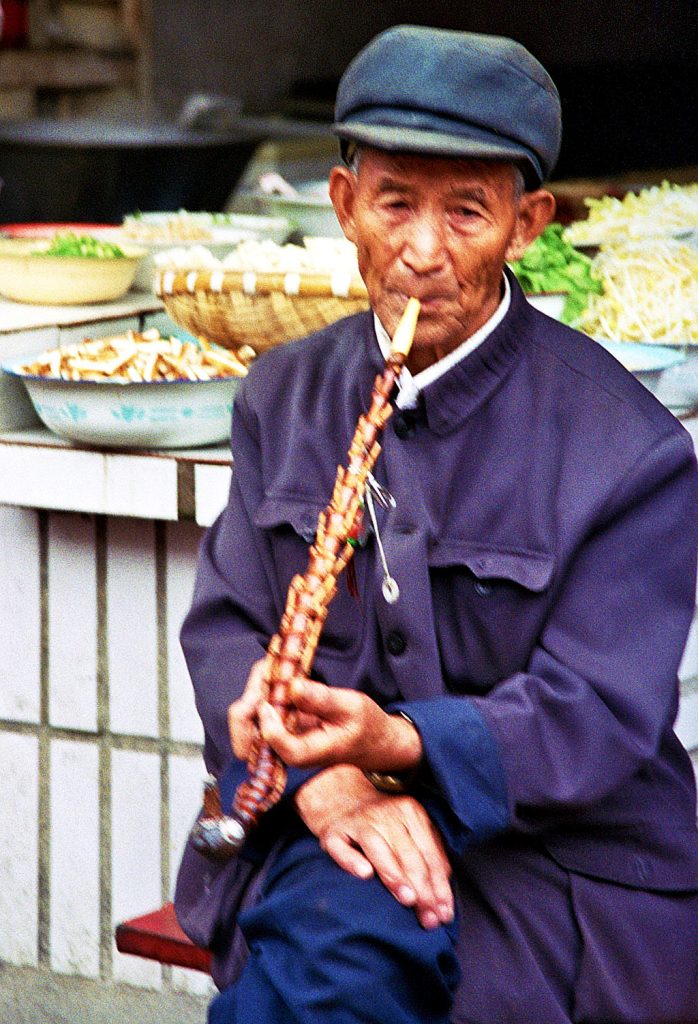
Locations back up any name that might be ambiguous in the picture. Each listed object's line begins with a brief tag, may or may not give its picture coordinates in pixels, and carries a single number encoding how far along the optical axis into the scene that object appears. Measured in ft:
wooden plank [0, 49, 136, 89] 63.04
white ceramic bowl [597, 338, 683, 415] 21.85
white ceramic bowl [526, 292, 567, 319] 23.63
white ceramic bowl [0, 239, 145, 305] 25.55
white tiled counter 21.72
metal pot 33.70
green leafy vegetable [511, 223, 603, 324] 25.22
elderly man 13.00
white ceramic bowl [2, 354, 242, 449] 20.54
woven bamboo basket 21.79
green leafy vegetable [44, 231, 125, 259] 25.96
